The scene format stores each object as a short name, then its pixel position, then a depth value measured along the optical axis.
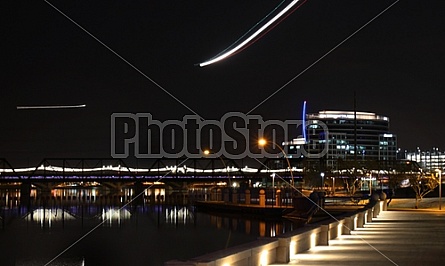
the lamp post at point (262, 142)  66.42
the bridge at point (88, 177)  185.02
